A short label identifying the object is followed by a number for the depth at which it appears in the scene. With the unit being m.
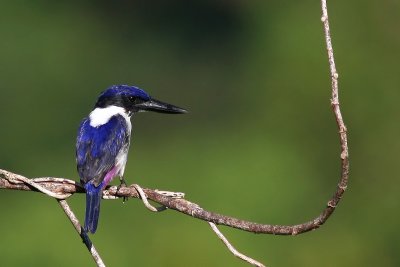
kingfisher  8.10
